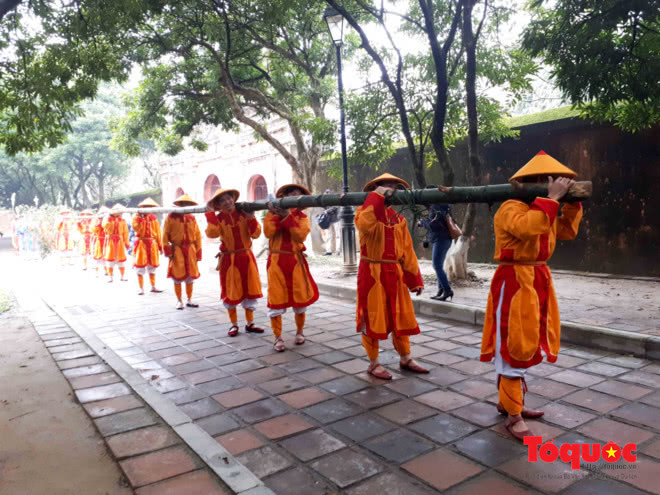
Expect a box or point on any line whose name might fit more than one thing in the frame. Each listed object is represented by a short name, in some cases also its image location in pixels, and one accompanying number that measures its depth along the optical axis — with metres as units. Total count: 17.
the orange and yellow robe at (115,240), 12.04
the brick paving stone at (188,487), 2.81
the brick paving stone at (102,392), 4.30
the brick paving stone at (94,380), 4.65
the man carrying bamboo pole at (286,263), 5.68
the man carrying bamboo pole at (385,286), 4.47
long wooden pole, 3.08
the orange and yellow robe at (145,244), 10.12
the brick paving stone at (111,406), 3.98
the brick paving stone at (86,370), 4.99
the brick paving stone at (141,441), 3.31
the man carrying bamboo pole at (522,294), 3.29
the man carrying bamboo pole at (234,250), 6.39
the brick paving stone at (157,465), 2.97
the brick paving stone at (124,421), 3.65
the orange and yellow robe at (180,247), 8.18
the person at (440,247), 7.44
